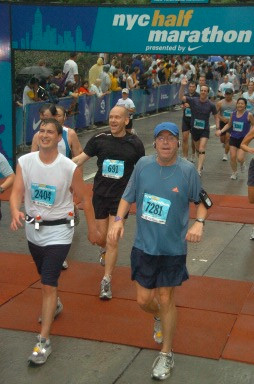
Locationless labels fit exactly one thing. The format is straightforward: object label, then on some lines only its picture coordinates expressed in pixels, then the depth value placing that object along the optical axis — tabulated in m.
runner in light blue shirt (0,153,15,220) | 6.34
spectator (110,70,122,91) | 22.80
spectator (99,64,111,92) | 21.91
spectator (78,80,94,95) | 20.44
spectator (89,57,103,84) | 22.01
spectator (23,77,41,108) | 17.28
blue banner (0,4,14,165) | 13.45
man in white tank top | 5.55
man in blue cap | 5.20
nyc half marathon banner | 12.41
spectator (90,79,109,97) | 21.06
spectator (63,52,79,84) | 20.73
